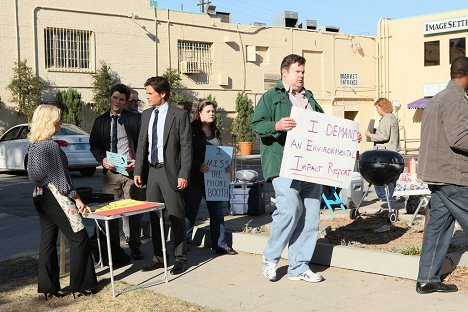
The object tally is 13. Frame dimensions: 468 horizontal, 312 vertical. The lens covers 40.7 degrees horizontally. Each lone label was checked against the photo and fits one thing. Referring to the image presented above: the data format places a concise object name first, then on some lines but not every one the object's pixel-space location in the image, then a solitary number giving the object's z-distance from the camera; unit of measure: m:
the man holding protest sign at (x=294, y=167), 5.74
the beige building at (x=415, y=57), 34.91
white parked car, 16.95
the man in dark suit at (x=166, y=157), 6.39
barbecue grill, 8.16
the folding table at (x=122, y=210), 5.61
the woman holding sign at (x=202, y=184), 7.29
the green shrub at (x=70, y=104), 25.47
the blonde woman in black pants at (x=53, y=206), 5.68
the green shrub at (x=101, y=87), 26.36
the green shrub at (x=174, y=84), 28.70
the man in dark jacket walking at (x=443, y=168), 5.15
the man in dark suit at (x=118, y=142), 7.02
